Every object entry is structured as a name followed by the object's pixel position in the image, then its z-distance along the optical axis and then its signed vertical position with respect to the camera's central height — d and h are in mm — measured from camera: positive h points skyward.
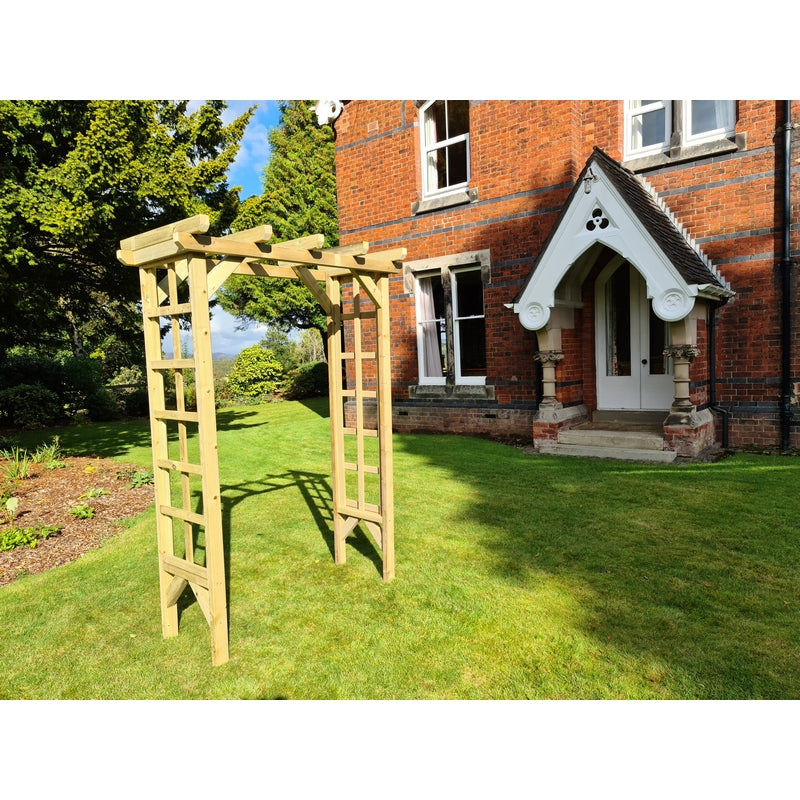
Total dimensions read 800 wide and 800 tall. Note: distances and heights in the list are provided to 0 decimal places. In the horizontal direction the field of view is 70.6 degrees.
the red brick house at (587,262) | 8539 +1688
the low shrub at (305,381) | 23578 -499
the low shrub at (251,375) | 22375 -160
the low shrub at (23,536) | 5774 -1668
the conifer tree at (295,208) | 25938 +7551
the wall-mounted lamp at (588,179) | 8537 +2764
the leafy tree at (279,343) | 29684 +1437
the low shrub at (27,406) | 15867 -818
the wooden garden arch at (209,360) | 3297 +76
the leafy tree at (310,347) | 33656 +1348
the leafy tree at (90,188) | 8461 +3125
